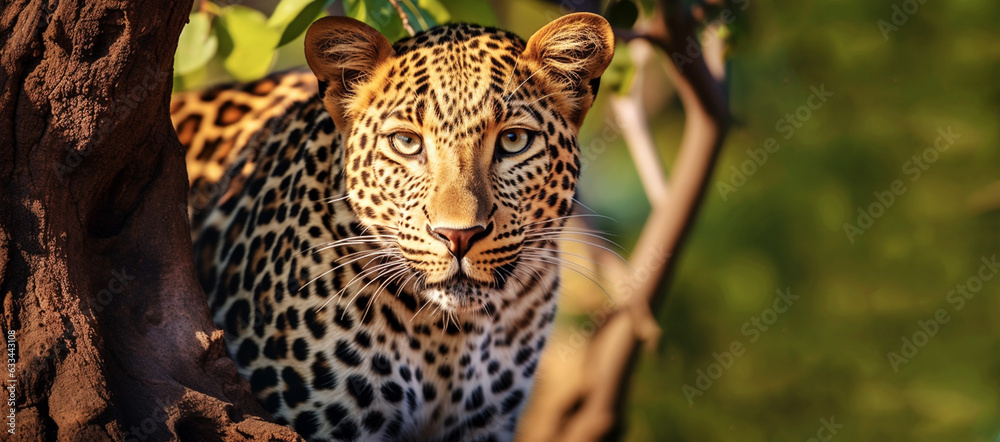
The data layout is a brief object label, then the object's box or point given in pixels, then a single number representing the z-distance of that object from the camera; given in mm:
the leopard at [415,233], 7234
